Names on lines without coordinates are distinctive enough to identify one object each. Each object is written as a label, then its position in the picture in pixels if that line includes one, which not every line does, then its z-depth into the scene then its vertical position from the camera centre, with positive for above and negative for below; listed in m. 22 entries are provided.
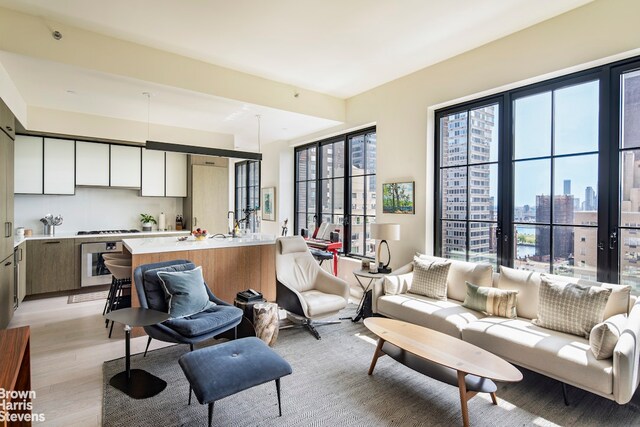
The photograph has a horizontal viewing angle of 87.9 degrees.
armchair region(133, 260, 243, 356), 2.73 -0.93
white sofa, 2.14 -0.96
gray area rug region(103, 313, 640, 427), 2.21 -1.38
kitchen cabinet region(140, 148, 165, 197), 6.03 +0.70
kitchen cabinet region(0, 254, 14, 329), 3.35 -0.86
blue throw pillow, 2.99 -0.76
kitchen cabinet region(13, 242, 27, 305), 4.22 -0.80
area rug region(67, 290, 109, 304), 4.93 -1.32
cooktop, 5.59 -0.36
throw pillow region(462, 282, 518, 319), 3.05 -0.83
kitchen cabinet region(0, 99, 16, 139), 3.28 +0.95
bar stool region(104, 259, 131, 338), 3.69 -0.87
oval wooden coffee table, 2.13 -1.00
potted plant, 6.22 -0.18
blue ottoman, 1.93 -0.99
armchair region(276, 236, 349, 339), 3.56 -0.88
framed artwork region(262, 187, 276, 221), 7.00 +0.18
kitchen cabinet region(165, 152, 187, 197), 6.28 +0.70
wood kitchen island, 3.77 -0.57
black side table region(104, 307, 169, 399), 2.47 -1.35
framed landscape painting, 4.46 +0.21
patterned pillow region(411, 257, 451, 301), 3.64 -0.75
